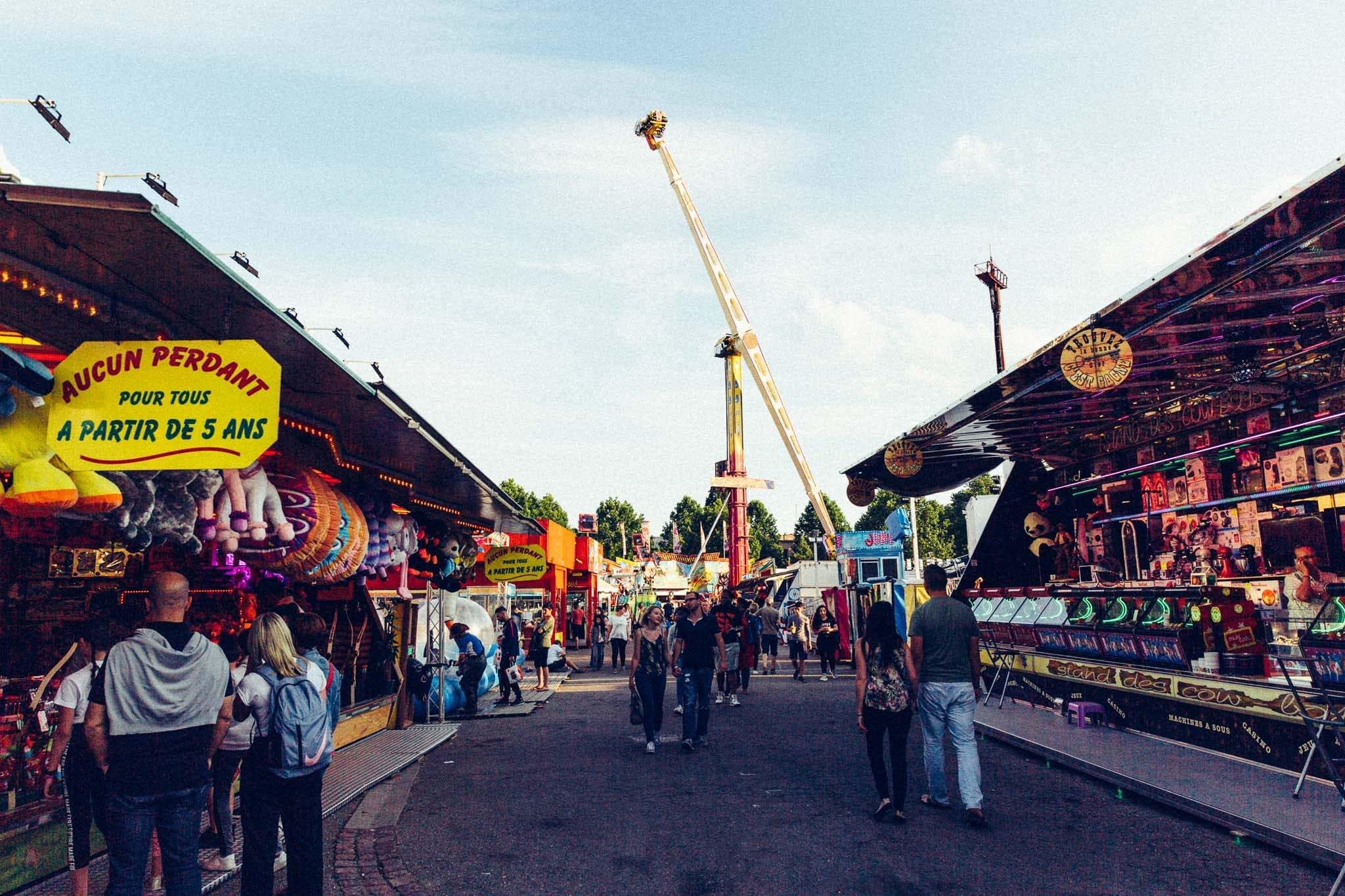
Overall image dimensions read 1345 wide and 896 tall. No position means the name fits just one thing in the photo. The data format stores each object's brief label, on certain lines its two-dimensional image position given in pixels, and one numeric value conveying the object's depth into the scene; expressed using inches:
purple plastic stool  395.9
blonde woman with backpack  168.9
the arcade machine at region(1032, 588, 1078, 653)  437.4
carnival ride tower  1966.0
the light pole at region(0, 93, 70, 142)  320.5
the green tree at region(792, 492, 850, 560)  3595.0
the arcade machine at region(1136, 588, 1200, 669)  342.6
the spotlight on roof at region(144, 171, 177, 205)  352.8
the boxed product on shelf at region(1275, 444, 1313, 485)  418.9
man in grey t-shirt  256.1
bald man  152.6
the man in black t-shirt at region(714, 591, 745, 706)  573.3
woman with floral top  258.2
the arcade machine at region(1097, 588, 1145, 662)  379.6
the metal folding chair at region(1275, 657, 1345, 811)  232.4
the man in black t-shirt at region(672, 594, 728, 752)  388.8
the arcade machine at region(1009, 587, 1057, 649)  471.2
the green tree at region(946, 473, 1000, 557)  3105.3
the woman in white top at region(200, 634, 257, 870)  222.5
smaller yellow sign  615.2
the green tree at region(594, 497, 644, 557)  4092.0
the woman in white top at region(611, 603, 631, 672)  862.5
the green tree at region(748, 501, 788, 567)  3973.9
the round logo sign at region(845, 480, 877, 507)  663.8
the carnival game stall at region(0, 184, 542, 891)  165.9
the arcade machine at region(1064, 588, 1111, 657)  408.2
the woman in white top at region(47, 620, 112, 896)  183.2
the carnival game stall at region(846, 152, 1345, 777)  285.7
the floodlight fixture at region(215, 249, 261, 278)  467.4
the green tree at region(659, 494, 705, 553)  4222.4
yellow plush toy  169.2
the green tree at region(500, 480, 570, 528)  3280.0
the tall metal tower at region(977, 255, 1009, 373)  1466.5
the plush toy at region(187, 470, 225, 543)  228.5
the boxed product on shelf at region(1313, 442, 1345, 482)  397.1
